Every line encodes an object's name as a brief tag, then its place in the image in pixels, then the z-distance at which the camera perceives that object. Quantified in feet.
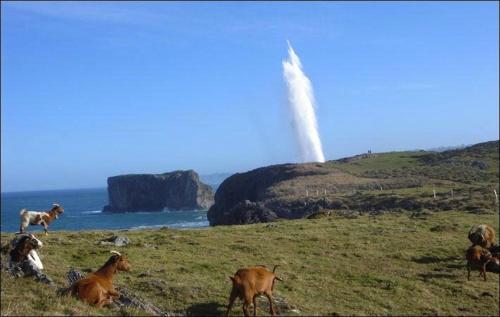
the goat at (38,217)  81.35
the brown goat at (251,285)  49.16
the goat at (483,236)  88.17
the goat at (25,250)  53.16
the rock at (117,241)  88.49
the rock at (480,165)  386.11
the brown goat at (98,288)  44.83
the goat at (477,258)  78.48
